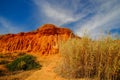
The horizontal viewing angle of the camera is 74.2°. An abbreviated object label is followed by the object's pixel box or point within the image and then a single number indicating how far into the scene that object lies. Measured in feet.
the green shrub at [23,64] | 17.65
